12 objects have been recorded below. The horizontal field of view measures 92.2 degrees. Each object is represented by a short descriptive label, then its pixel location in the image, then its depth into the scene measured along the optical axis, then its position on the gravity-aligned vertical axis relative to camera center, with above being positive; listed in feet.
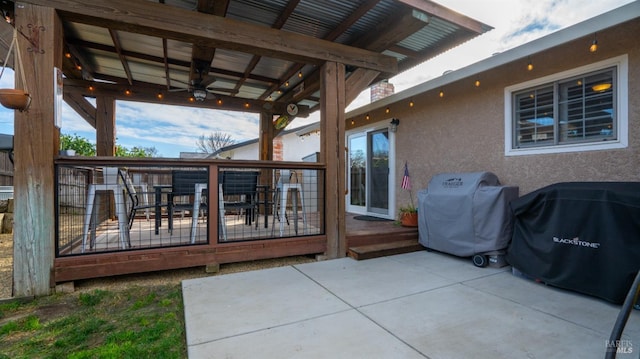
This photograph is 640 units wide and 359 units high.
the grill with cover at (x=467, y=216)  11.98 -1.76
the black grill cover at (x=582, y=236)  8.29 -1.91
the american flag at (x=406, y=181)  18.24 -0.42
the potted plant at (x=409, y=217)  16.28 -2.31
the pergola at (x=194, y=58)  8.95 +5.21
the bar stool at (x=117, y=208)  10.56 -1.18
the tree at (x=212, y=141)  84.53 +9.22
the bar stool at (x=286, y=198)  13.82 -1.14
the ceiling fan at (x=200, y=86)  16.64 +5.04
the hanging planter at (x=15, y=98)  7.93 +2.04
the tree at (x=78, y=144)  49.55 +5.33
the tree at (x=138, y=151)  58.83 +5.30
